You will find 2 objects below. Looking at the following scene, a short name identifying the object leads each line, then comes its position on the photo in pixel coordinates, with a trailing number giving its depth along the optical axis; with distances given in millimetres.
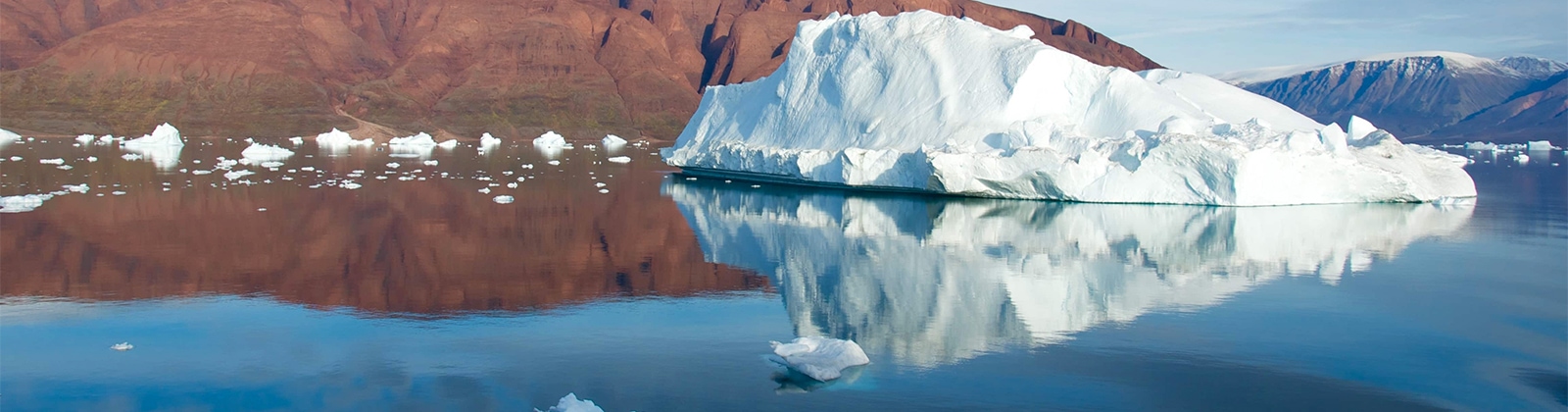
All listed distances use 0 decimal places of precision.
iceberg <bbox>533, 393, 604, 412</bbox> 6098
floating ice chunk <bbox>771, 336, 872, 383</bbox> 7152
